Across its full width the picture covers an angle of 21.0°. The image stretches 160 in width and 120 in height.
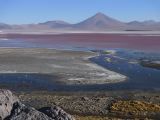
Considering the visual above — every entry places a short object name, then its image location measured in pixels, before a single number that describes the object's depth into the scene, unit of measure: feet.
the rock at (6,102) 35.27
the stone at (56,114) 34.79
